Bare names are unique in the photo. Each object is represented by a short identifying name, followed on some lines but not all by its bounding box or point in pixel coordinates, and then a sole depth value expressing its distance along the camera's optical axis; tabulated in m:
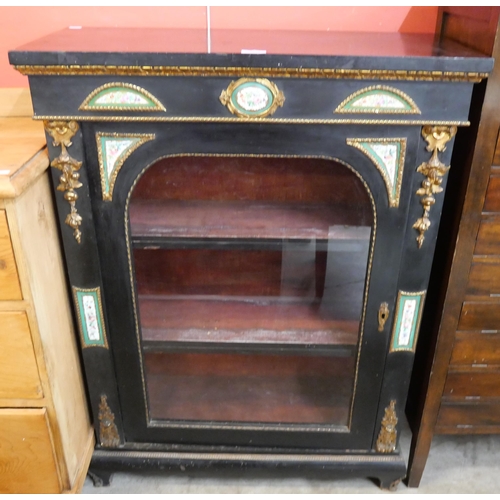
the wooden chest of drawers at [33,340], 0.79
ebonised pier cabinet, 0.75
